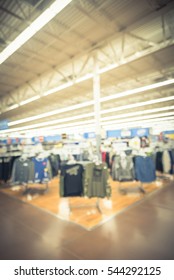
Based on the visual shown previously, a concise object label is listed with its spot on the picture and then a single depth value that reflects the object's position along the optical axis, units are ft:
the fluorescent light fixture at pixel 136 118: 53.59
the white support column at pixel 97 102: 16.50
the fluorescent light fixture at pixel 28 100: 29.76
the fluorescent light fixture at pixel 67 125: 61.76
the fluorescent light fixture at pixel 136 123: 65.38
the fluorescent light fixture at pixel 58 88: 23.13
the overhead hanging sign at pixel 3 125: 24.53
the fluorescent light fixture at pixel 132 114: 43.57
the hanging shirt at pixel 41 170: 15.06
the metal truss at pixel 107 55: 15.87
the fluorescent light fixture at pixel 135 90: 24.34
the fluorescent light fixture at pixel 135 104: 34.71
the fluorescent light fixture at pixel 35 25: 9.66
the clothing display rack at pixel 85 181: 11.32
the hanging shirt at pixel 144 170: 14.42
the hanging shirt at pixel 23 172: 15.02
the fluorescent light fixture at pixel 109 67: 18.29
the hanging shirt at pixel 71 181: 11.35
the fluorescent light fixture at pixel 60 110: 36.13
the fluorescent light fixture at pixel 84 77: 21.36
